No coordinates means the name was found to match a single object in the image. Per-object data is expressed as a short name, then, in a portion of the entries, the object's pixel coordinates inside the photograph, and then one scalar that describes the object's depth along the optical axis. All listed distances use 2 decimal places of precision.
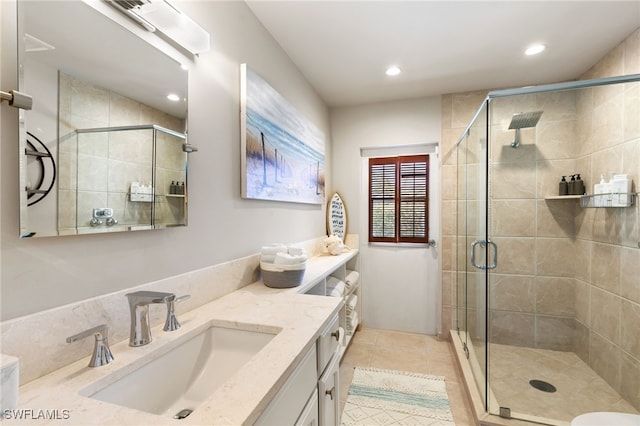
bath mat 1.81
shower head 2.27
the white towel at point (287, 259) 1.49
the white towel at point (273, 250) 1.58
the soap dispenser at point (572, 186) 2.31
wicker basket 1.49
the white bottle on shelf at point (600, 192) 2.05
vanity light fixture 0.95
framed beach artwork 1.59
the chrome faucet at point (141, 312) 0.86
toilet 1.43
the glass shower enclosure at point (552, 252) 1.85
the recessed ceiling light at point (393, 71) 2.40
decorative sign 3.07
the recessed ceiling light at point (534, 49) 2.08
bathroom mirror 0.71
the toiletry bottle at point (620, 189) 1.88
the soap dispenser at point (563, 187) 2.34
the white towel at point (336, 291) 2.14
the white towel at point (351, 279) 2.63
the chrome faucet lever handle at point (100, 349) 0.74
